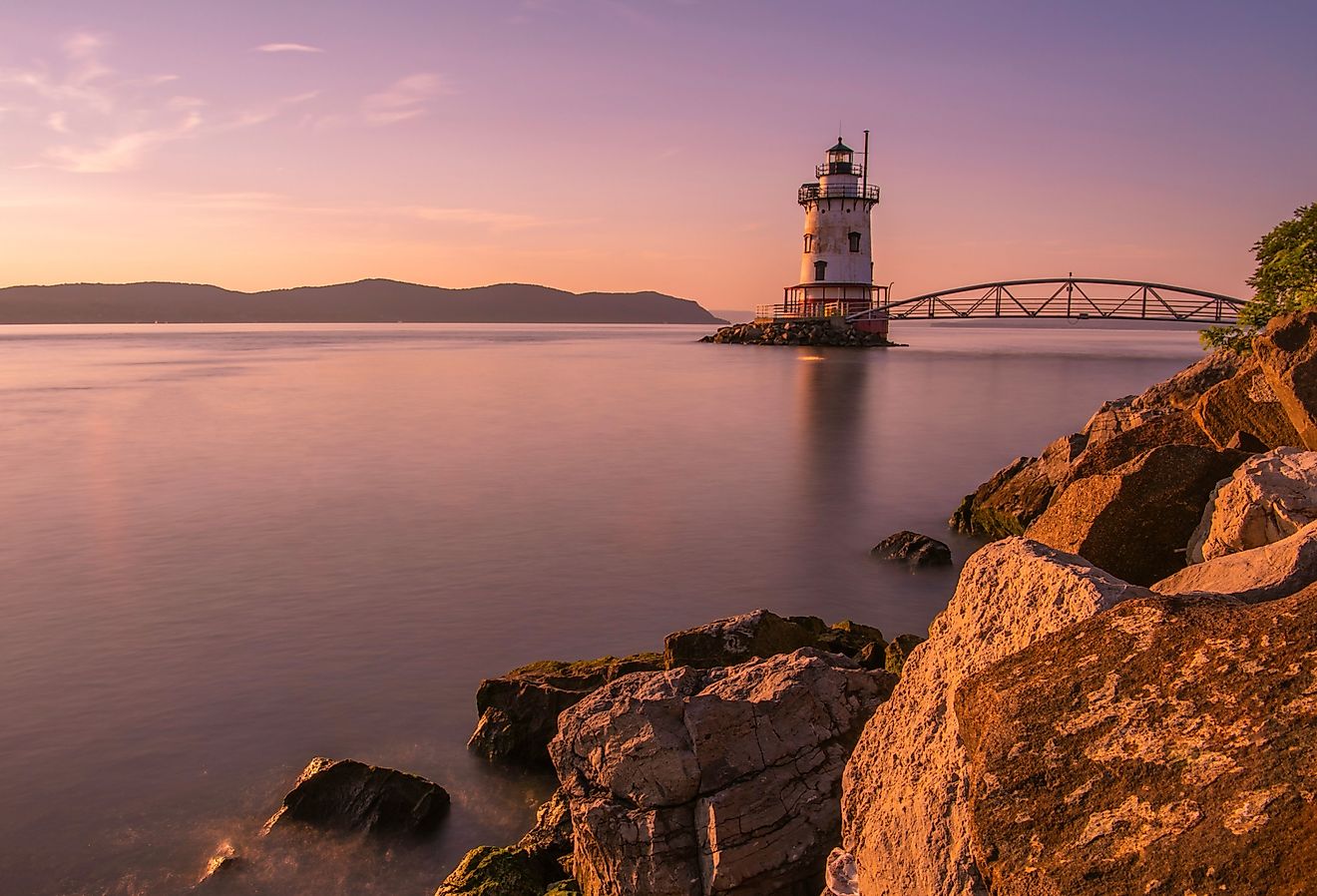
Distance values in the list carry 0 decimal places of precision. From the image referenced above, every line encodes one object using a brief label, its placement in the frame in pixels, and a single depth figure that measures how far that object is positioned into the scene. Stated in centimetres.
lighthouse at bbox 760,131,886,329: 7094
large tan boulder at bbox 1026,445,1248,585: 765
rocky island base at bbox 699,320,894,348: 7912
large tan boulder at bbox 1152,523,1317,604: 407
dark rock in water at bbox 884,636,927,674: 769
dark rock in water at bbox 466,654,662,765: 789
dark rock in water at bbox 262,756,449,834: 695
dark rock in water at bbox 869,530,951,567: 1356
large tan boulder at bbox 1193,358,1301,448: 962
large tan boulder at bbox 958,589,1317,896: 271
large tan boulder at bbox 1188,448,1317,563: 621
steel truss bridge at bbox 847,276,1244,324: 7631
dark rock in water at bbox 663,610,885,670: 802
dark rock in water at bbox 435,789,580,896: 586
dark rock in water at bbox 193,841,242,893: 641
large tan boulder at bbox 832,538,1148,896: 385
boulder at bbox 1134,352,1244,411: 1570
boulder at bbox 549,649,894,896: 515
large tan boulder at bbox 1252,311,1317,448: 866
